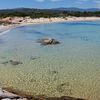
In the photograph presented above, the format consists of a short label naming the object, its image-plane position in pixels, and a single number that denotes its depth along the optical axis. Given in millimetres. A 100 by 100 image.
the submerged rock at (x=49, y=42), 15789
